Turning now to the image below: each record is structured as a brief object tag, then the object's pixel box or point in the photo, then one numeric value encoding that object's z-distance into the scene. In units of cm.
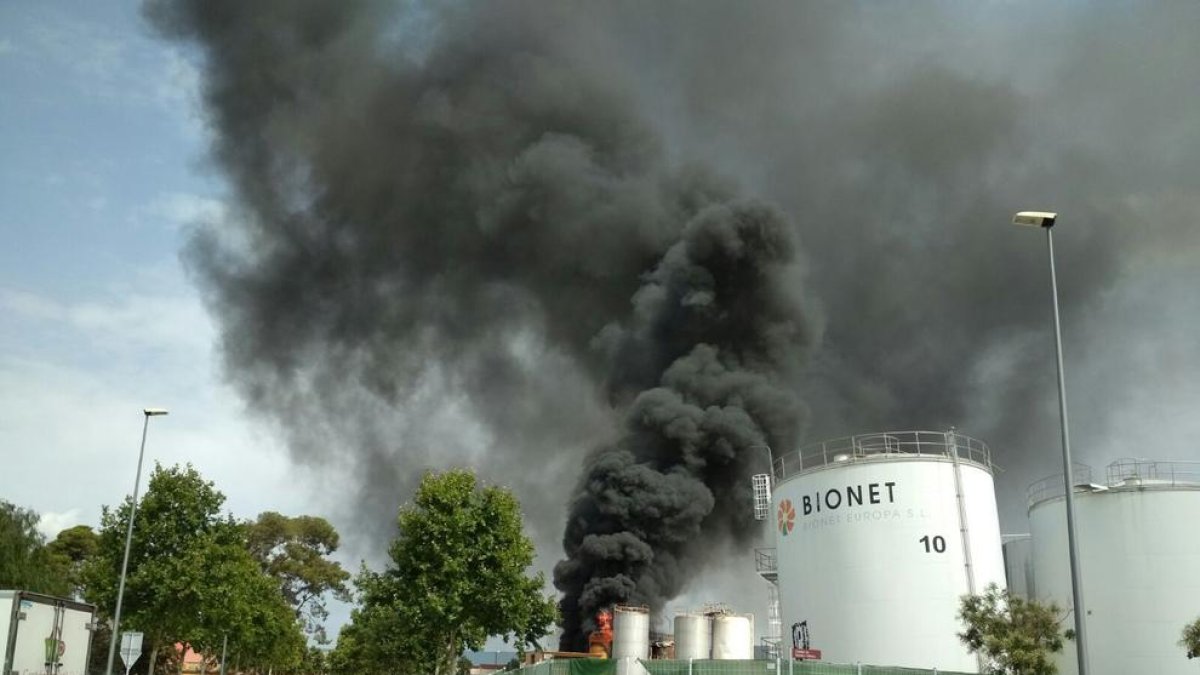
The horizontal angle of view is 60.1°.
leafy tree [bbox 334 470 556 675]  3744
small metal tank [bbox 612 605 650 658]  3466
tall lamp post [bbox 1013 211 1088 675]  1552
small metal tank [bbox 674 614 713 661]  3369
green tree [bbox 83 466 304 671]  3638
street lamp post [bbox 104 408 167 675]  2932
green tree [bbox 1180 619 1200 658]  2653
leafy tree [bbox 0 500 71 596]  4856
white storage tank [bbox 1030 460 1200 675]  3138
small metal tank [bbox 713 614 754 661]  3331
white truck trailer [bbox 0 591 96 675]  2147
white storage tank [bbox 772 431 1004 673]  3172
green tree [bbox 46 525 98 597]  7100
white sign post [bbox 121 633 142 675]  2470
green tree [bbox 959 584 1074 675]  2711
